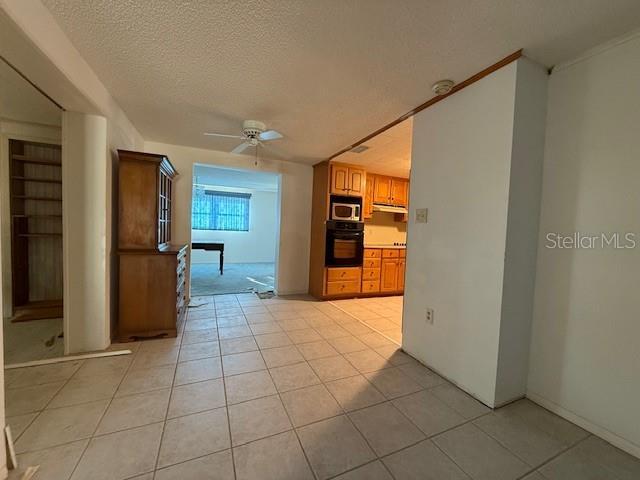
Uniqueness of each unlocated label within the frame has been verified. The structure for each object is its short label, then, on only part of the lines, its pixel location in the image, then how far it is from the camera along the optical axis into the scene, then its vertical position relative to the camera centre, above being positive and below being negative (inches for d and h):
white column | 84.4 -2.6
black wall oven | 164.6 -8.9
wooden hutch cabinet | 98.8 -14.2
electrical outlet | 86.7 -27.4
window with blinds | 305.7 +17.4
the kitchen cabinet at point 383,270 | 176.6 -26.4
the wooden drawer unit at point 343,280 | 166.4 -32.3
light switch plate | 90.0 +6.3
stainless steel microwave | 166.1 +12.0
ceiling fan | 104.0 +38.3
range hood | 188.4 +17.0
